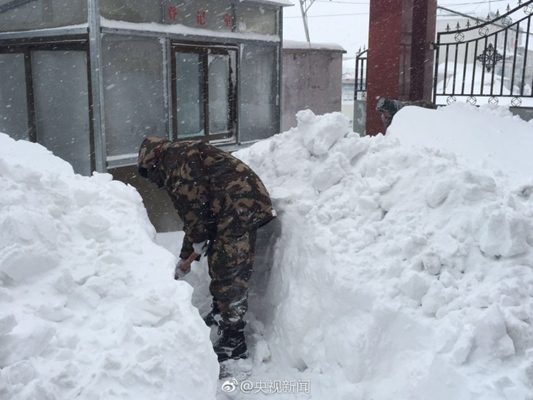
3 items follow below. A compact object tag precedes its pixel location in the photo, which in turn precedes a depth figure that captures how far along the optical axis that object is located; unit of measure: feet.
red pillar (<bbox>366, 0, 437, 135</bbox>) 25.98
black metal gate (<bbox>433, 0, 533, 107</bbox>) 21.81
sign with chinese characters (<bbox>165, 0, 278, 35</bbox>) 20.65
